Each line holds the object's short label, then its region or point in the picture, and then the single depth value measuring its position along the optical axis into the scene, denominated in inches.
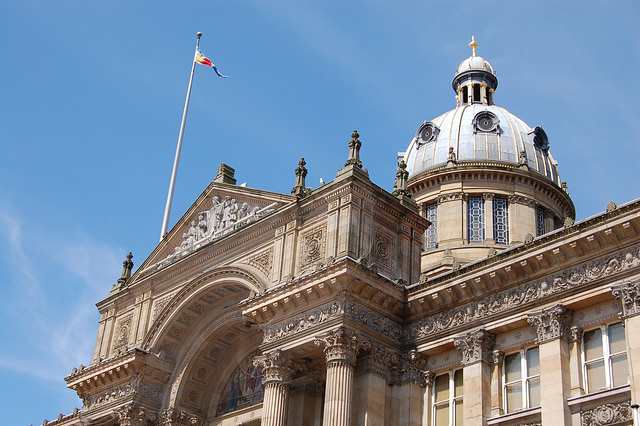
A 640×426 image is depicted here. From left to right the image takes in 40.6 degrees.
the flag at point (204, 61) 2057.1
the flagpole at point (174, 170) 1841.8
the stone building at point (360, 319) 885.2
